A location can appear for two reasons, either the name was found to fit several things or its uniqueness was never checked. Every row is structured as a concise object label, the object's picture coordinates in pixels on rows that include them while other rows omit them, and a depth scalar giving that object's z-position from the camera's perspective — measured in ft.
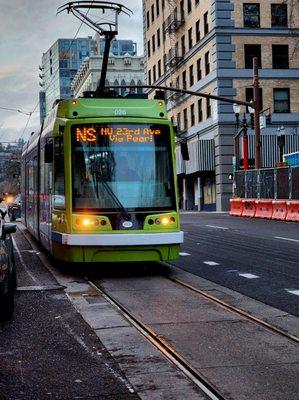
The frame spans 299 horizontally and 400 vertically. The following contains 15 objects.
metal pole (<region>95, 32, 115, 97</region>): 76.64
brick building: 144.05
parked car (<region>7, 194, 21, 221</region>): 126.18
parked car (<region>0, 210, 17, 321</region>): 25.71
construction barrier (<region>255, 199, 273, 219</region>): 102.06
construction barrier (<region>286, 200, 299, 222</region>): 91.67
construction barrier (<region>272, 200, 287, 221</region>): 96.12
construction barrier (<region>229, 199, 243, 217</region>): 115.44
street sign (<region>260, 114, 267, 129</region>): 116.67
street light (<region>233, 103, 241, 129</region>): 117.55
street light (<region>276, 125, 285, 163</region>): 132.16
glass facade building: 502.79
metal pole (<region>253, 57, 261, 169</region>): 107.34
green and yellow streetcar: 37.99
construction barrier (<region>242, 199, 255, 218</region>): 109.60
